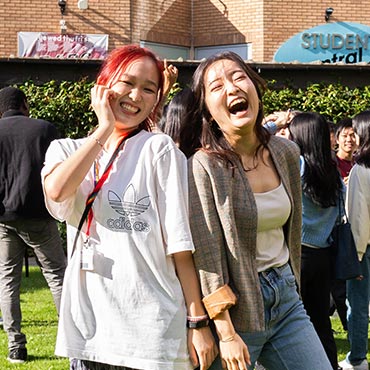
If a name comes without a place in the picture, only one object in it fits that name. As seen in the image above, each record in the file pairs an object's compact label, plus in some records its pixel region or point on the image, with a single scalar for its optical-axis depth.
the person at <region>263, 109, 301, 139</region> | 6.33
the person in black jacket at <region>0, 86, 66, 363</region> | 6.66
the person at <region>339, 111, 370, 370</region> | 6.21
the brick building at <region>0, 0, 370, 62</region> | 17.41
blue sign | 18.06
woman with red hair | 3.02
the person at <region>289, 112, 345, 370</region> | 5.70
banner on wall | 17.17
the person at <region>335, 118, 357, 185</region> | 8.49
